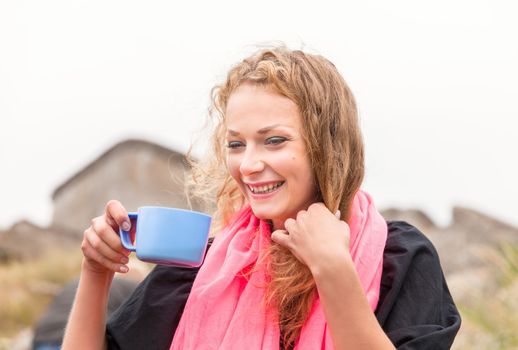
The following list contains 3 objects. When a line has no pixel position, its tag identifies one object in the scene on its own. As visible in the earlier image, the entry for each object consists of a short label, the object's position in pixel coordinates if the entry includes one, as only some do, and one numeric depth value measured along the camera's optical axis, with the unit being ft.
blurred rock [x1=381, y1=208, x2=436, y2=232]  36.50
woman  8.72
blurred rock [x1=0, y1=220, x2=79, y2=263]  50.34
